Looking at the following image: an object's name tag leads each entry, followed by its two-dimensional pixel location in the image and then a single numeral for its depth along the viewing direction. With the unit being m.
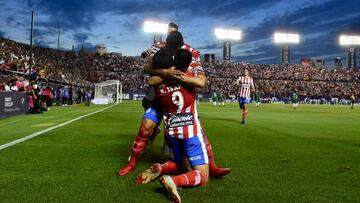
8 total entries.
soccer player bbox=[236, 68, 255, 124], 18.34
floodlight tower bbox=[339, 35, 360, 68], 93.62
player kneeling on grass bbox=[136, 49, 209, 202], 4.91
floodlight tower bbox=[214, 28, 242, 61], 83.56
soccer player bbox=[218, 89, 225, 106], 53.31
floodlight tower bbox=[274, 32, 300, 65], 90.06
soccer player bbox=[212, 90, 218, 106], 49.92
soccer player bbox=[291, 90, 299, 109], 45.14
